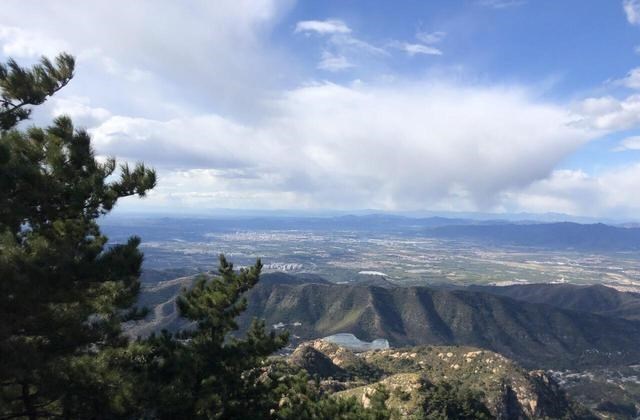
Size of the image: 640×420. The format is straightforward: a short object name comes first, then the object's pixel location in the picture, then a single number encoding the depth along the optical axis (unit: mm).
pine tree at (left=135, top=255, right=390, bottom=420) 19859
